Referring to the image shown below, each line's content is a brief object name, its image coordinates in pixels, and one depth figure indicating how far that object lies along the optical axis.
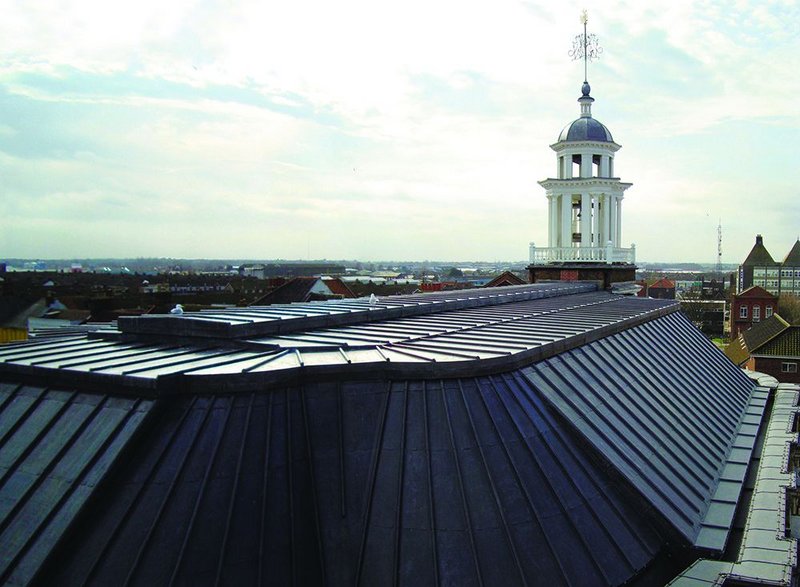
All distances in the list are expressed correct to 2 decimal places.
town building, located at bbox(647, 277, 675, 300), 133.62
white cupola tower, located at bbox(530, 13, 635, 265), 38.91
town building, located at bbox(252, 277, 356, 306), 54.78
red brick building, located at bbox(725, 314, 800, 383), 47.28
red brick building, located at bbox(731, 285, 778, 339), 68.50
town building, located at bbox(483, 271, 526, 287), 52.25
